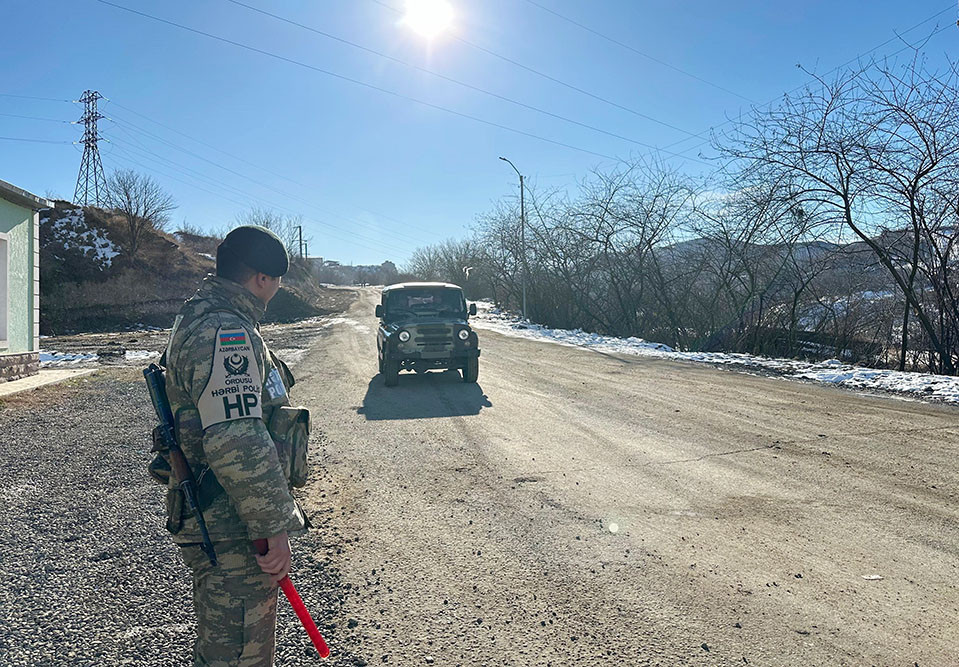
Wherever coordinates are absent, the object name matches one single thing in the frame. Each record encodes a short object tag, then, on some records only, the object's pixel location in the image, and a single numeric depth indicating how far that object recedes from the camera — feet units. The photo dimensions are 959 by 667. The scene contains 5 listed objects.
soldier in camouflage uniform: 6.40
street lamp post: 100.42
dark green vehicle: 37.01
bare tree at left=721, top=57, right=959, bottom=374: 38.22
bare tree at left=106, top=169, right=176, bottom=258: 125.70
